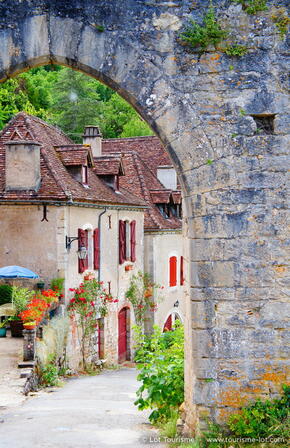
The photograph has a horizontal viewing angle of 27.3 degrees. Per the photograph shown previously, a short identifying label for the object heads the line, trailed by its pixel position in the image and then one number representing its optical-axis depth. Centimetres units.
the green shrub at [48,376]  1188
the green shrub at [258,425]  532
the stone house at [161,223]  2212
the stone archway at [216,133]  554
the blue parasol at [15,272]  1410
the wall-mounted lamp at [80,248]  1541
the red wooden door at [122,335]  1984
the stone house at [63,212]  1511
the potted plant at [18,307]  1340
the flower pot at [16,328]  1347
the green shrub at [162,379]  625
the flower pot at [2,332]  1373
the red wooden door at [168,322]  2311
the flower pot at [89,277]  1670
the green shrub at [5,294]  1462
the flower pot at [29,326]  1133
